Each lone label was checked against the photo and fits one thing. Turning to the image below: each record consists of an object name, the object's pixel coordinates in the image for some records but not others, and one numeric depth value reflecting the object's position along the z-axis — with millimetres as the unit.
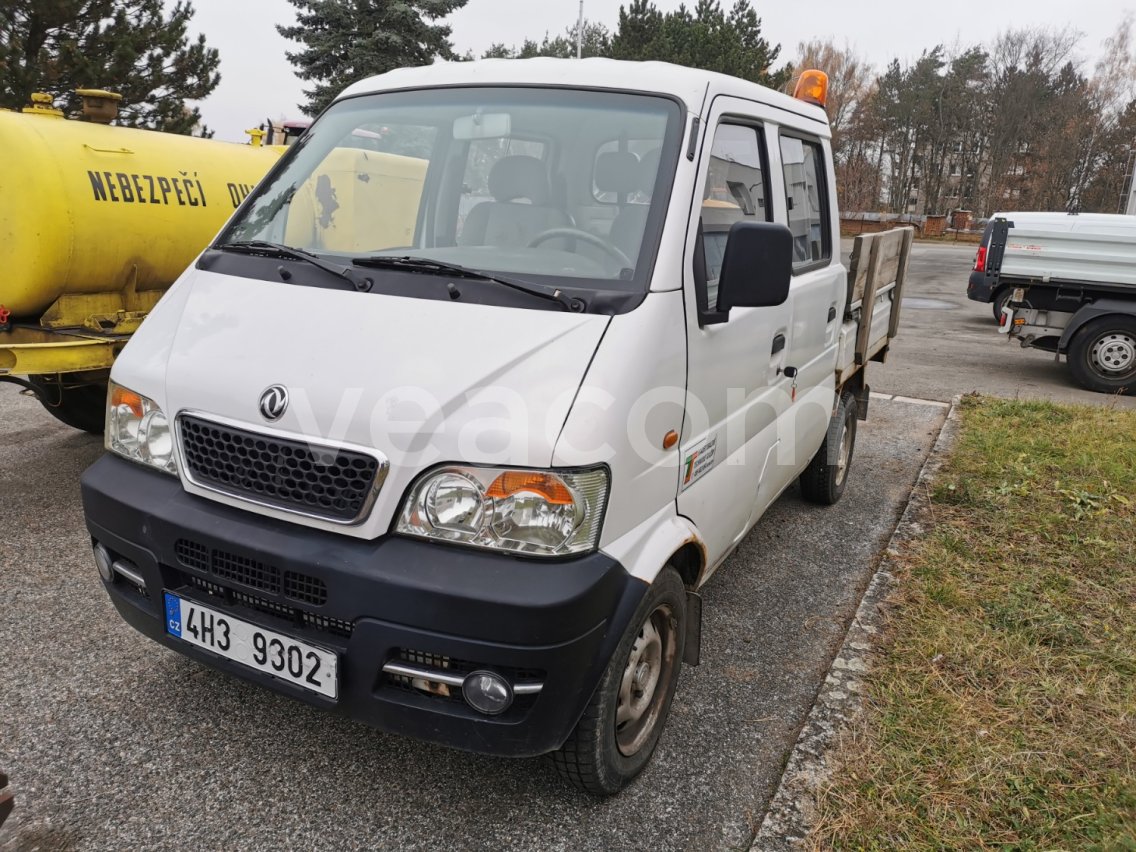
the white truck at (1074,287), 9203
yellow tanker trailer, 4328
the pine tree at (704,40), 32375
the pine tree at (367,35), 23594
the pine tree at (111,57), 15695
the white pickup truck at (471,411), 2053
